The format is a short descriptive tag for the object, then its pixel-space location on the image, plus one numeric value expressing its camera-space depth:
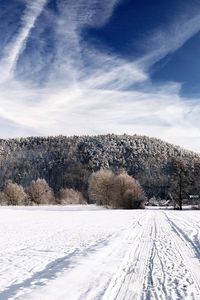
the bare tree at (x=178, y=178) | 59.86
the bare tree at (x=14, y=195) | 87.98
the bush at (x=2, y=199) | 87.91
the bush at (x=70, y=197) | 95.20
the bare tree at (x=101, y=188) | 73.52
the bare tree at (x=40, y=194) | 95.08
